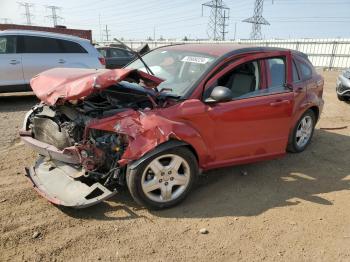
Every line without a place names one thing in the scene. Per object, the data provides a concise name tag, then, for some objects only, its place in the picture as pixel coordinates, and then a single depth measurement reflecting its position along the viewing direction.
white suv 8.46
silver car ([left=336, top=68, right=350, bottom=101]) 10.42
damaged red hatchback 3.50
